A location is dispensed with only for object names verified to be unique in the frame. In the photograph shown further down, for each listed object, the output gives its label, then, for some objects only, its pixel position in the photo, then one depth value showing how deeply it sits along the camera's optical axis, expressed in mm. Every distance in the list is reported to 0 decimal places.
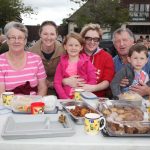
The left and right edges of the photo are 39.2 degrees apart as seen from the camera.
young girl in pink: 2306
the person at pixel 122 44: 2625
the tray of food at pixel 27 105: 1674
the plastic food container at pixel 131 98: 1728
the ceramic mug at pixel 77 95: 1931
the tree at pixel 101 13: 20996
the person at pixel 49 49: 2574
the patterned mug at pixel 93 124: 1376
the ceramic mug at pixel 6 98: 1833
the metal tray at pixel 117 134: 1335
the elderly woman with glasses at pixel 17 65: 2202
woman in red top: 2462
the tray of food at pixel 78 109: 1498
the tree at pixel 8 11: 18198
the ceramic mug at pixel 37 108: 1644
